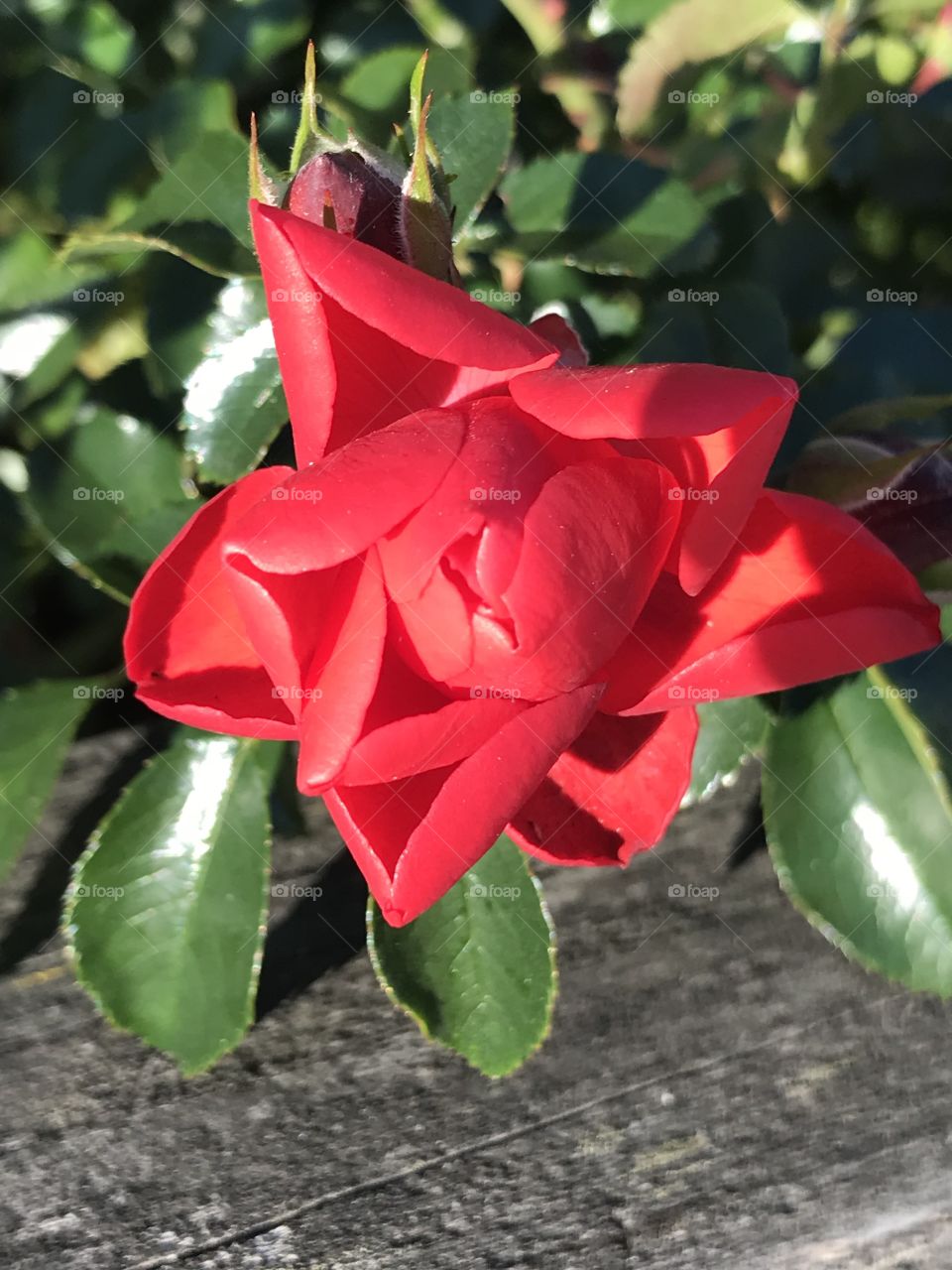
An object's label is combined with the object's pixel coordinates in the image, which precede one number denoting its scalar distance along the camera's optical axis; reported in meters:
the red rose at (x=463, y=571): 0.10
